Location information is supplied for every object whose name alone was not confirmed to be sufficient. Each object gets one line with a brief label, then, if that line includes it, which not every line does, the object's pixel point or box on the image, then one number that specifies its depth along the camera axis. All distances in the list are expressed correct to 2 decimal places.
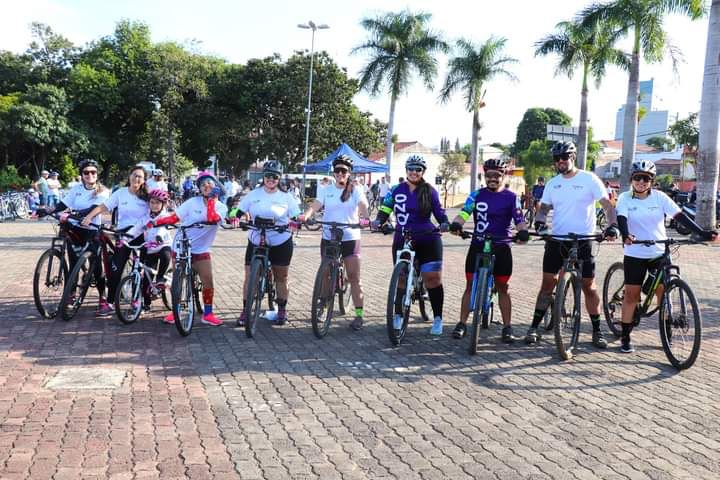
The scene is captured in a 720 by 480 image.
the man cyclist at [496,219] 6.60
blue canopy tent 29.56
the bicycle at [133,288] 7.04
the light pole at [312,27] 34.66
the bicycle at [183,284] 6.56
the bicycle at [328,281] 6.71
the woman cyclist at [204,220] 7.07
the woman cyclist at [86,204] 7.75
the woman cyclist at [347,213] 7.30
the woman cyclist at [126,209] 7.31
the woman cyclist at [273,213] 7.11
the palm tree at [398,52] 34.59
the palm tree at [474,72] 34.38
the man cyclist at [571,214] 6.42
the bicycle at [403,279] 6.38
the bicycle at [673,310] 5.77
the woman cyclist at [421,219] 6.82
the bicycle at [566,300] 6.11
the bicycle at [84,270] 7.14
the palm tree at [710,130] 17.66
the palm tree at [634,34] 23.88
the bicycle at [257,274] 6.62
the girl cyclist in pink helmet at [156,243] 7.35
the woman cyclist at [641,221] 6.19
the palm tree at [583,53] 25.98
